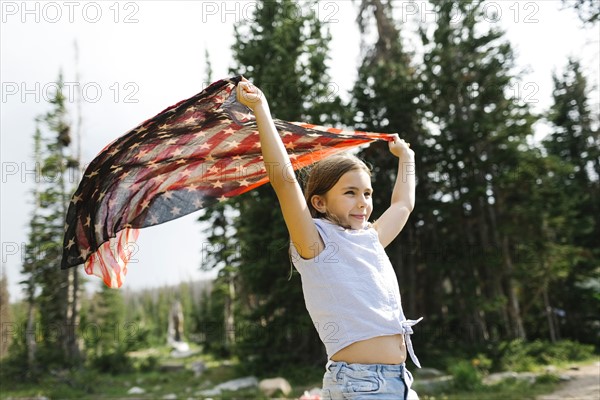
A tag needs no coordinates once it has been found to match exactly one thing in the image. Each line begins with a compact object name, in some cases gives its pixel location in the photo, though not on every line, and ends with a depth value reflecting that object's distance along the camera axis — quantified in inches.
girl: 92.4
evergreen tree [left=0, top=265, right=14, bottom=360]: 924.6
